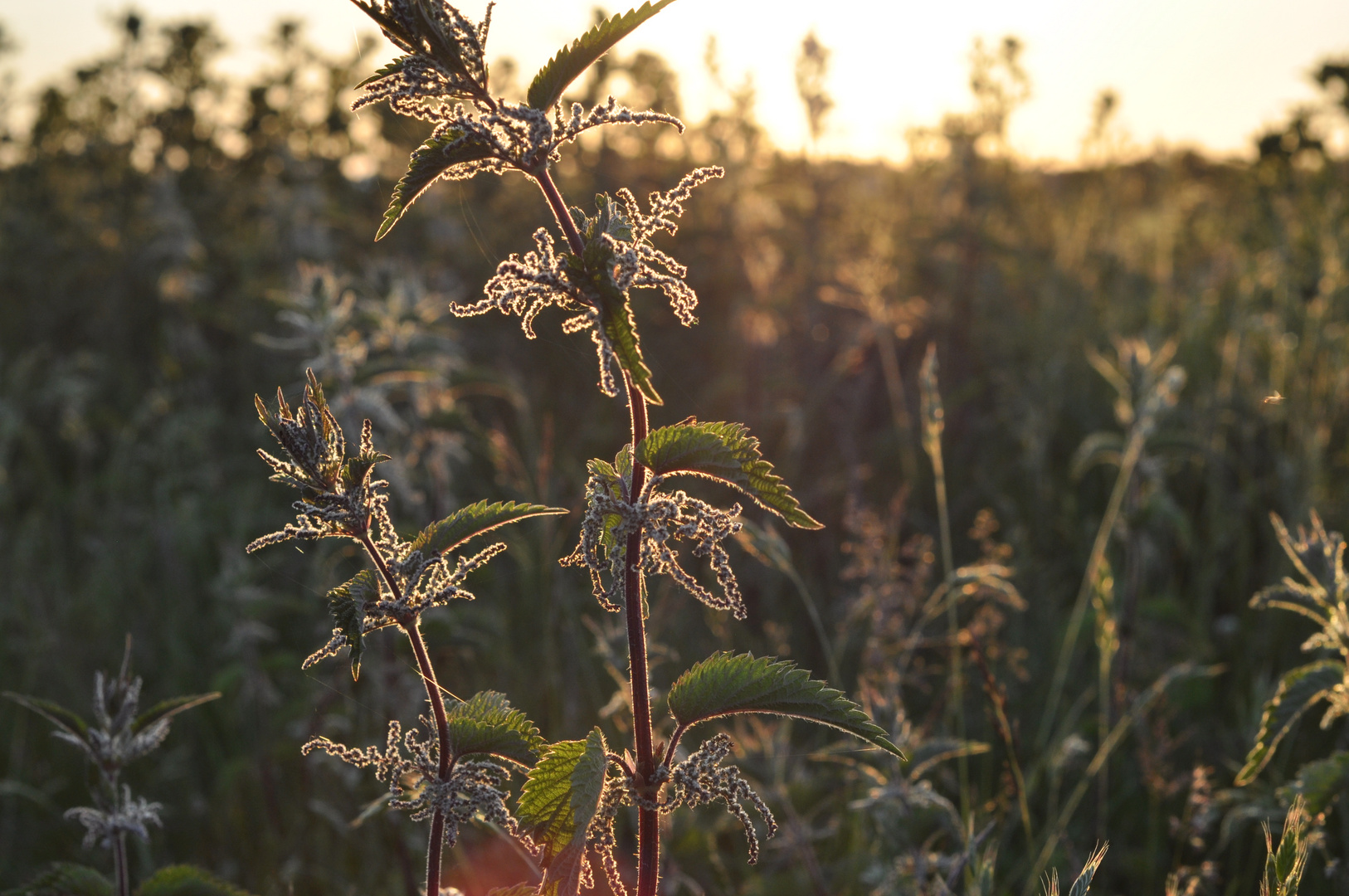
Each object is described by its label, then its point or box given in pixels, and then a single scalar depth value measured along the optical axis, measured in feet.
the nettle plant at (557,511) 1.71
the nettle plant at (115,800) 2.05
